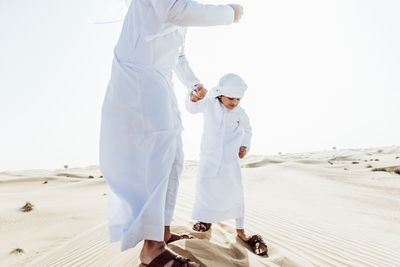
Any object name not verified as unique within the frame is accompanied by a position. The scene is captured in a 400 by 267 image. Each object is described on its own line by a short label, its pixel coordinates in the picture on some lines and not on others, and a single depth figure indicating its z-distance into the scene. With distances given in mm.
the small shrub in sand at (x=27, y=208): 4864
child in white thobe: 2828
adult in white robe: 1642
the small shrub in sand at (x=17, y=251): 2877
